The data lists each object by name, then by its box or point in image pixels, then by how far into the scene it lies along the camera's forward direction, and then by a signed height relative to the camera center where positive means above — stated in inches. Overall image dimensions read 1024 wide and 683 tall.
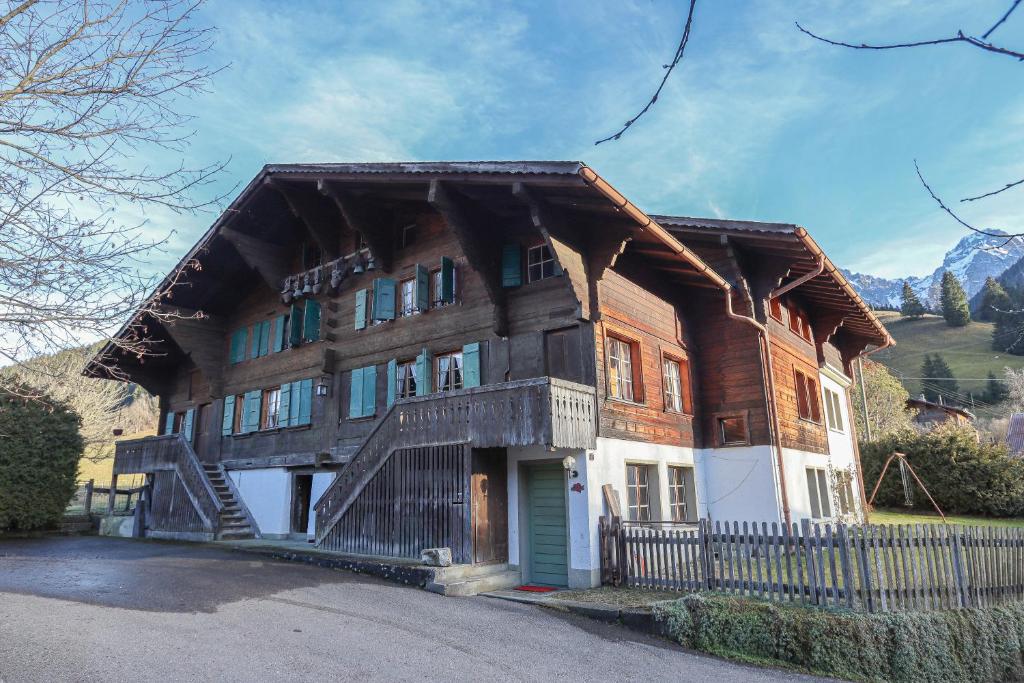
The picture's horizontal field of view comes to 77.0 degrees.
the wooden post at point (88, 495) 882.3 +18.3
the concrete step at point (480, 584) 410.3 -54.6
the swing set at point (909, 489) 986.2 +2.2
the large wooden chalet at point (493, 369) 466.6 +121.7
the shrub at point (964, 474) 946.7 +22.7
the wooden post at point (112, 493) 840.5 +19.1
